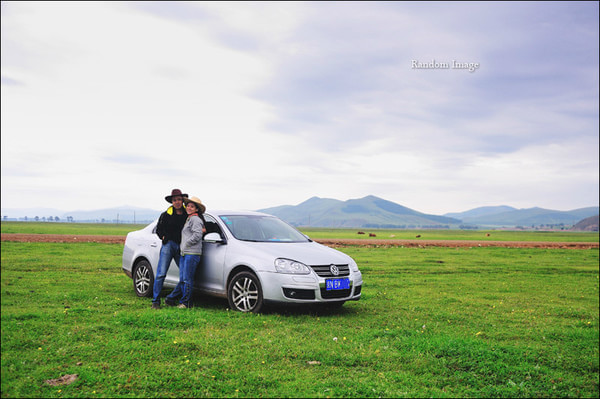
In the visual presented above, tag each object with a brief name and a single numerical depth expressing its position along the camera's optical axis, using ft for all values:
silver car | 30.48
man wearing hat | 34.06
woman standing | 33.01
